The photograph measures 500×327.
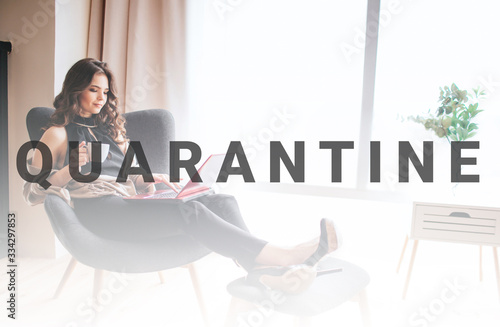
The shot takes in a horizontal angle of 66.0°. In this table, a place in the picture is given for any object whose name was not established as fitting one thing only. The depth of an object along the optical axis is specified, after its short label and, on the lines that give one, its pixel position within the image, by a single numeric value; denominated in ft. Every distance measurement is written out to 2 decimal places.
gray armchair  4.21
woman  3.93
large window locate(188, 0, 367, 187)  7.57
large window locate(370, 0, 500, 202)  6.89
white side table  5.62
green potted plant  6.02
